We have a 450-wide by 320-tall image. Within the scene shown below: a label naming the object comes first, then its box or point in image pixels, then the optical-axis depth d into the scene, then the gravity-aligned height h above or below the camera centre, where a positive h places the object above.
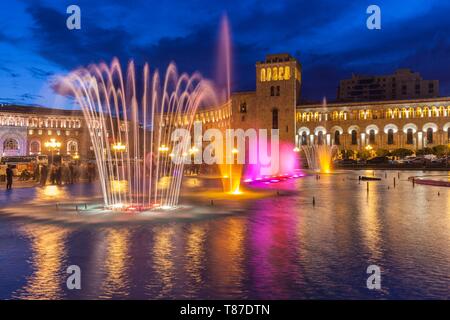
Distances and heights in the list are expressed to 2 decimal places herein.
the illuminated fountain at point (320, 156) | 60.56 +1.02
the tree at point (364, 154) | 79.94 +1.46
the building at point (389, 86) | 129.62 +22.23
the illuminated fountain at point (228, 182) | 26.14 -1.27
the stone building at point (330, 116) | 86.12 +8.97
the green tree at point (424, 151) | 75.56 +1.79
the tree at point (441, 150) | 72.31 +1.86
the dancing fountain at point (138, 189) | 19.70 -1.52
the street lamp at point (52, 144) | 54.40 +2.51
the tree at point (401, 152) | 76.75 +1.69
